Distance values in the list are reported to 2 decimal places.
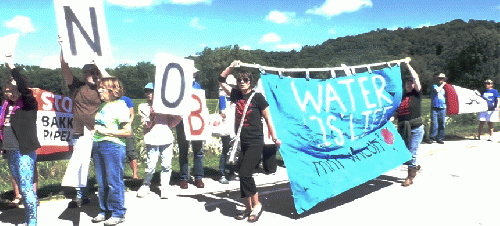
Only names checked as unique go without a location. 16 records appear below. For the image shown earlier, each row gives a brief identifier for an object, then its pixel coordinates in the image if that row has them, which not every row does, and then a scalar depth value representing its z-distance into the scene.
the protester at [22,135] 4.56
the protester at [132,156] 7.46
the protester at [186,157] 6.95
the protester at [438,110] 12.91
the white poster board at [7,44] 4.38
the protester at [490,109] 13.56
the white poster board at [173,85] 5.77
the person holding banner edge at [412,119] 7.25
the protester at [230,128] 7.44
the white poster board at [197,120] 6.70
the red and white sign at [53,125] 5.88
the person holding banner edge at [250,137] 5.24
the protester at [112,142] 4.86
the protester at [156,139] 6.16
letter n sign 4.91
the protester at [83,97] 5.29
